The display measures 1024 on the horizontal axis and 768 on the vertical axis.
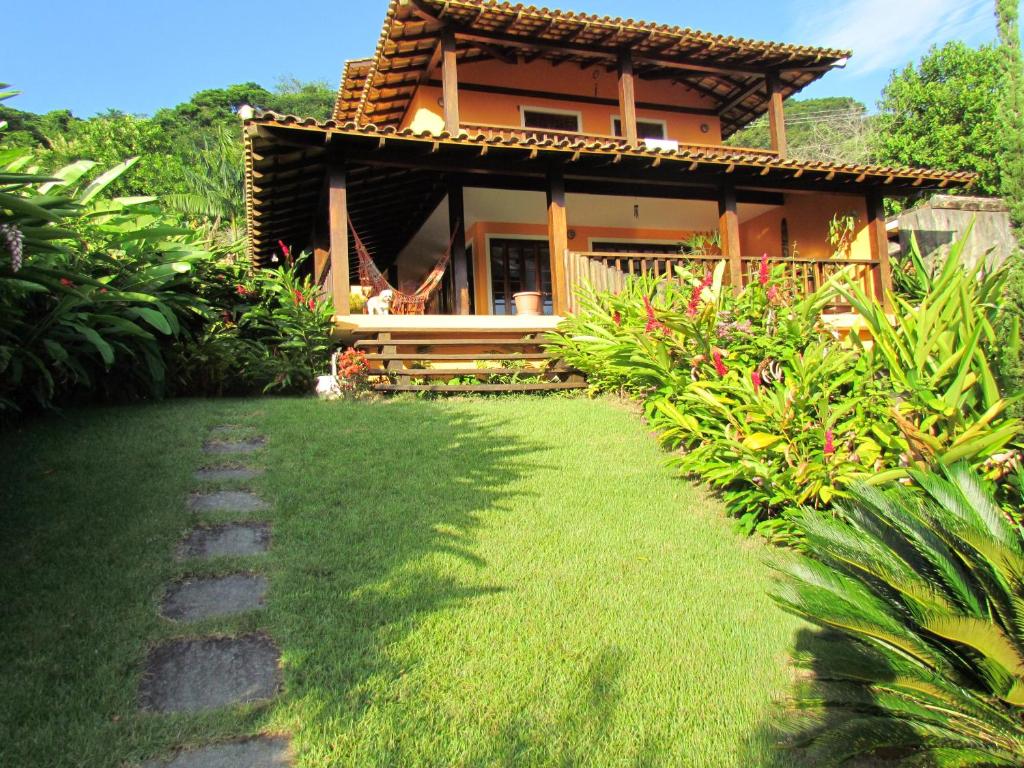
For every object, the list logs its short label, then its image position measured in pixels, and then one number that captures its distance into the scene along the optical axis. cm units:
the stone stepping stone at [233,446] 596
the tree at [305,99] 4131
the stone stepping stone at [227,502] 478
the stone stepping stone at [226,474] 533
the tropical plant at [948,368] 362
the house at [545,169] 985
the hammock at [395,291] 1045
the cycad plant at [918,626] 229
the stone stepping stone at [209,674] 289
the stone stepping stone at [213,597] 354
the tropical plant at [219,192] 2430
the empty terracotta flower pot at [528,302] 1082
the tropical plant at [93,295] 382
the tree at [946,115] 1975
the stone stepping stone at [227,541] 417
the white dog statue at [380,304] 995
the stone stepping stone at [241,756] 252
